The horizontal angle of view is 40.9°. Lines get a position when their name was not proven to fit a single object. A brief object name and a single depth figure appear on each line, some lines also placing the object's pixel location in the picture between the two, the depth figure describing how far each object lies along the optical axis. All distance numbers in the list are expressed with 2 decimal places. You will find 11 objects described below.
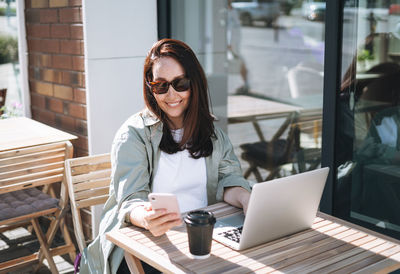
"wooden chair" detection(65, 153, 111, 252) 2.83
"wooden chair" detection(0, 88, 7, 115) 4.17
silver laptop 1.77
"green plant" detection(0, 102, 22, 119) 4.16
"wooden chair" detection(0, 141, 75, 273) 3.05
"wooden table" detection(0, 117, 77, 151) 3.14
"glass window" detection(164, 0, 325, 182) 3.92
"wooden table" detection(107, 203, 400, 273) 1.77
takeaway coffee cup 1.77
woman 2.32
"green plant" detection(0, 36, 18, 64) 4.29
